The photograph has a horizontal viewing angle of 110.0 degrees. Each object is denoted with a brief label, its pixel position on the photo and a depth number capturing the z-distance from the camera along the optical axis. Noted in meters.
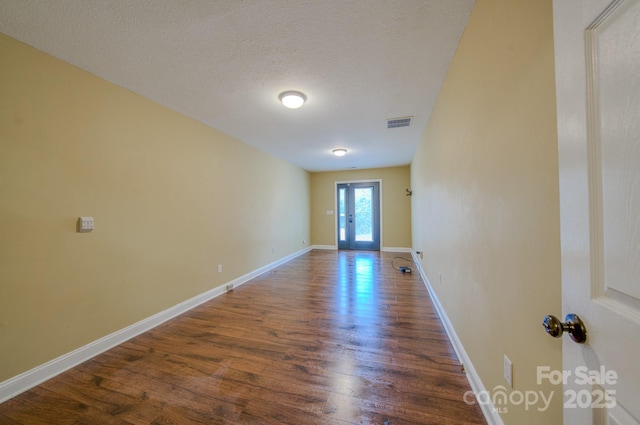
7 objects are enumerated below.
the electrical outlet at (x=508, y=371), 1.06
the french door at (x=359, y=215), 6.65
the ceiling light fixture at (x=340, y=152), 4.51
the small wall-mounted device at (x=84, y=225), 1.88
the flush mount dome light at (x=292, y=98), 2.34
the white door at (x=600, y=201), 0.41
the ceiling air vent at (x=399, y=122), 3.07
